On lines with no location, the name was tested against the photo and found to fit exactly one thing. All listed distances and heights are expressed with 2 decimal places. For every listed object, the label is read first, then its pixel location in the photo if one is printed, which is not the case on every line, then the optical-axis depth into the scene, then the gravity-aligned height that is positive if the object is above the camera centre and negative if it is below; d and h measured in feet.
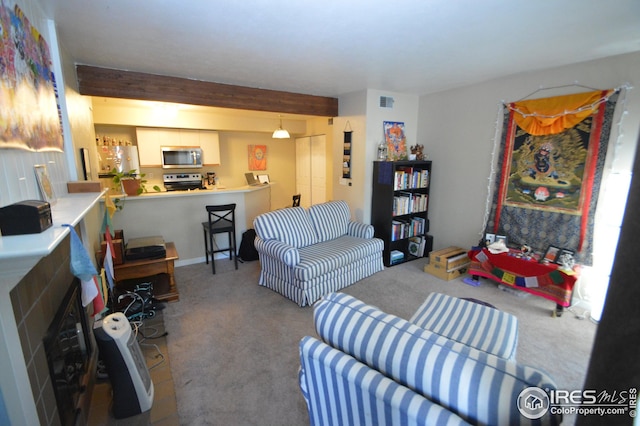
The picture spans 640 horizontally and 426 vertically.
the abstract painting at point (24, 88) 3.35 +1.01
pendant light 16.67 +1.40
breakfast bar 12.20 -2.55
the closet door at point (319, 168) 18.92 -0.68
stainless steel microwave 17.47 +0.10
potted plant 11.56 -1.16
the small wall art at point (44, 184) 4.21 -0.37
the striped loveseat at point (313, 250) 9.77 -3.48
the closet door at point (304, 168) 20.62 -0.77
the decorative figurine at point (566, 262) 9.29 -3.40
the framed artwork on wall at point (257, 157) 21.74 +0.10
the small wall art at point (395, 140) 13.63 +0.85
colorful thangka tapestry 9.12 -0.42
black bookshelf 13.00 -2.35
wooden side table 9.57 -3.79
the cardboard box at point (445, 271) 11.79 -4.76
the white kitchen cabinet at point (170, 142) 16.93 +1.05
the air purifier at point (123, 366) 5.31 -3.93
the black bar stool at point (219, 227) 12.22 -3.00
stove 18.43 -1.45
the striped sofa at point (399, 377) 2.69 -2.35
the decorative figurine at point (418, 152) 14.07 +0.28
